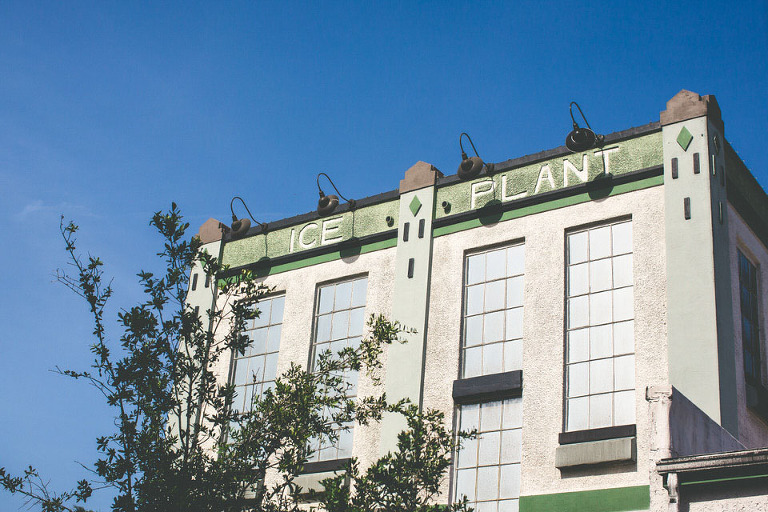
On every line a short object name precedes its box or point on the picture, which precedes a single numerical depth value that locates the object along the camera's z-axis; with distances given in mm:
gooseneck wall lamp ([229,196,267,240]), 22878
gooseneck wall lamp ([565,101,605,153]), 18766
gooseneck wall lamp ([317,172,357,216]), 21828
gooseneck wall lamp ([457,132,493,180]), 20027
